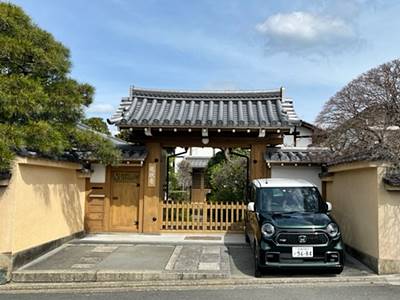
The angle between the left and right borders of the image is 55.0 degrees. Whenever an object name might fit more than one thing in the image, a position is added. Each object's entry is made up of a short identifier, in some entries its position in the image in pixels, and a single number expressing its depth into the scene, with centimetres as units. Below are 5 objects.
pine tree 687
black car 707
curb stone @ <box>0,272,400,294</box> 684
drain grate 1102
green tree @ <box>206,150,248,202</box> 1766
